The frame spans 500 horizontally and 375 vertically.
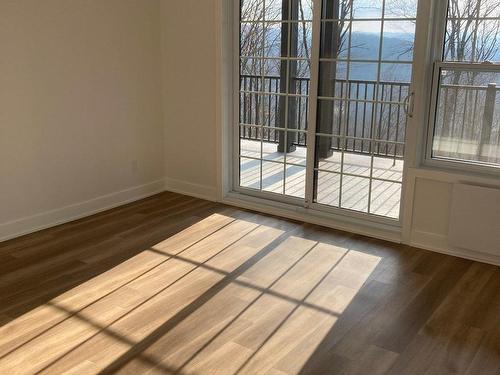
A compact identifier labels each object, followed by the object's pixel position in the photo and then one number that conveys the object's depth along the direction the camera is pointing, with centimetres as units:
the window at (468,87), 376
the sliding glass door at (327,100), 423
